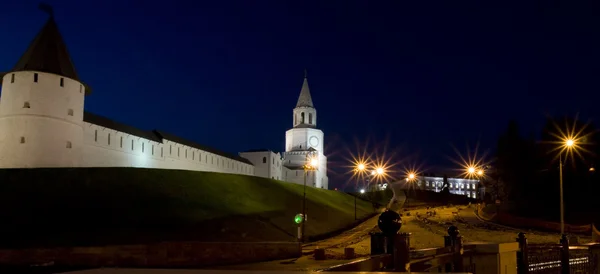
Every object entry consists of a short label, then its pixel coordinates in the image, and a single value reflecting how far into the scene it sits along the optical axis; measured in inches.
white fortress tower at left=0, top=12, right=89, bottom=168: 2047.2
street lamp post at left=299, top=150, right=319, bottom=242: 1519.4
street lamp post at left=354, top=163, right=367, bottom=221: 1548.5
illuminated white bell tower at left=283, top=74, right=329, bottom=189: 4621.1
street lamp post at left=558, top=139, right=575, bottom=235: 1128.9
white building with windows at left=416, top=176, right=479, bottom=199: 6906.5
